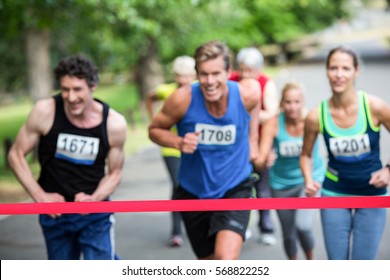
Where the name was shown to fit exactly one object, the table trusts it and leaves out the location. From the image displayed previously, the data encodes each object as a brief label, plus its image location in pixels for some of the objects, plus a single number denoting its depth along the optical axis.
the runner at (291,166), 9.88
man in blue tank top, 7.66
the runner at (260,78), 10.93
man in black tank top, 7.58
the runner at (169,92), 11.28
